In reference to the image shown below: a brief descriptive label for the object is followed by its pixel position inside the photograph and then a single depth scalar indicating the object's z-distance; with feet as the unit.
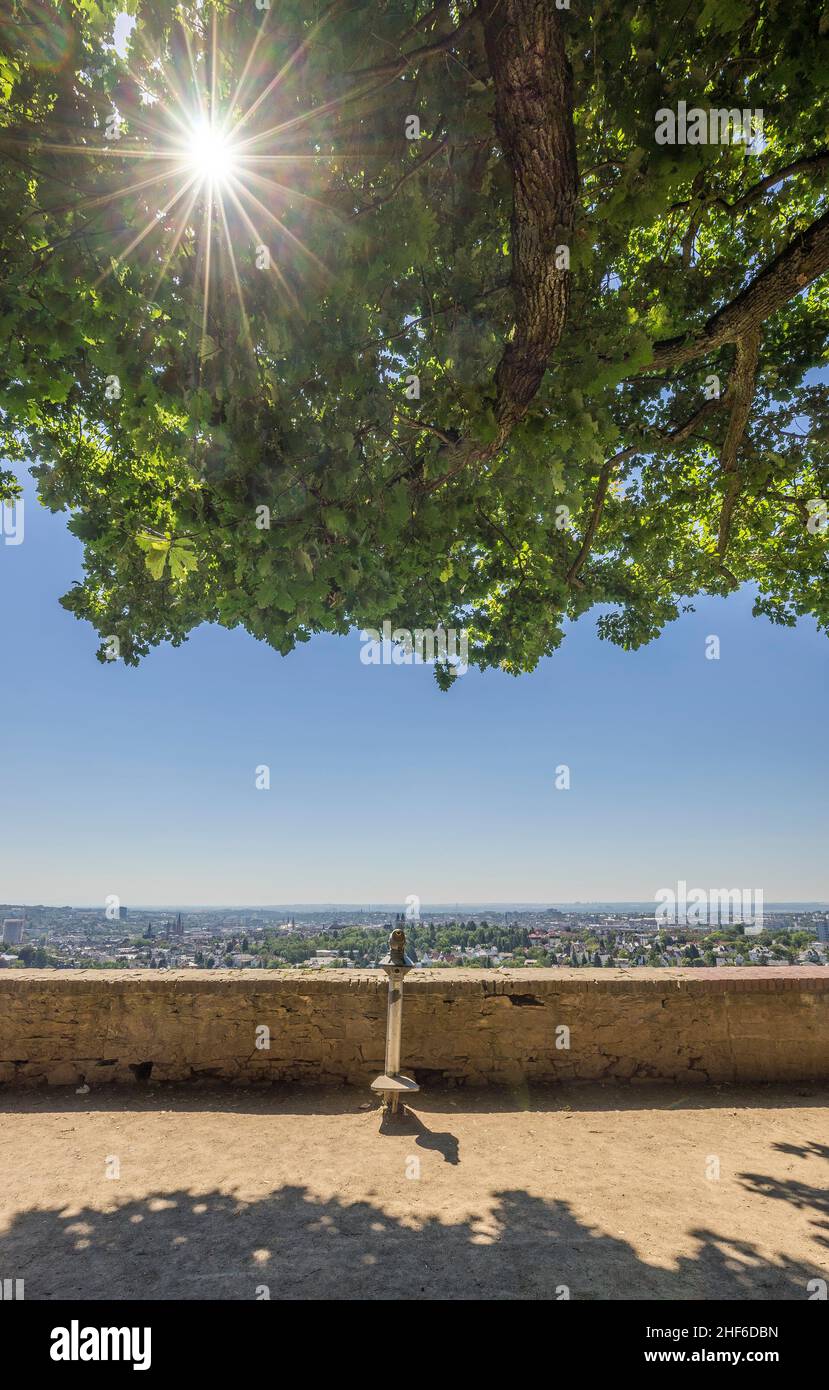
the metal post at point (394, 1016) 16.25
